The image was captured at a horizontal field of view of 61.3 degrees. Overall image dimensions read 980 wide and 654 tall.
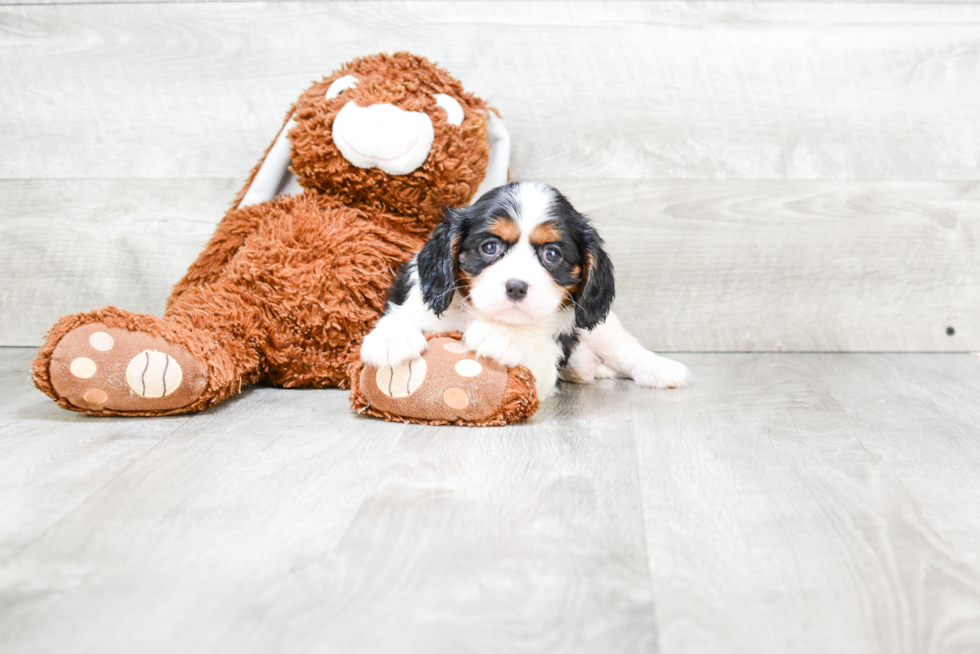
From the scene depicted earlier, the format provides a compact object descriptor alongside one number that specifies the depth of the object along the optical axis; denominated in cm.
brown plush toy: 161
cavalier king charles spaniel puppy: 162
